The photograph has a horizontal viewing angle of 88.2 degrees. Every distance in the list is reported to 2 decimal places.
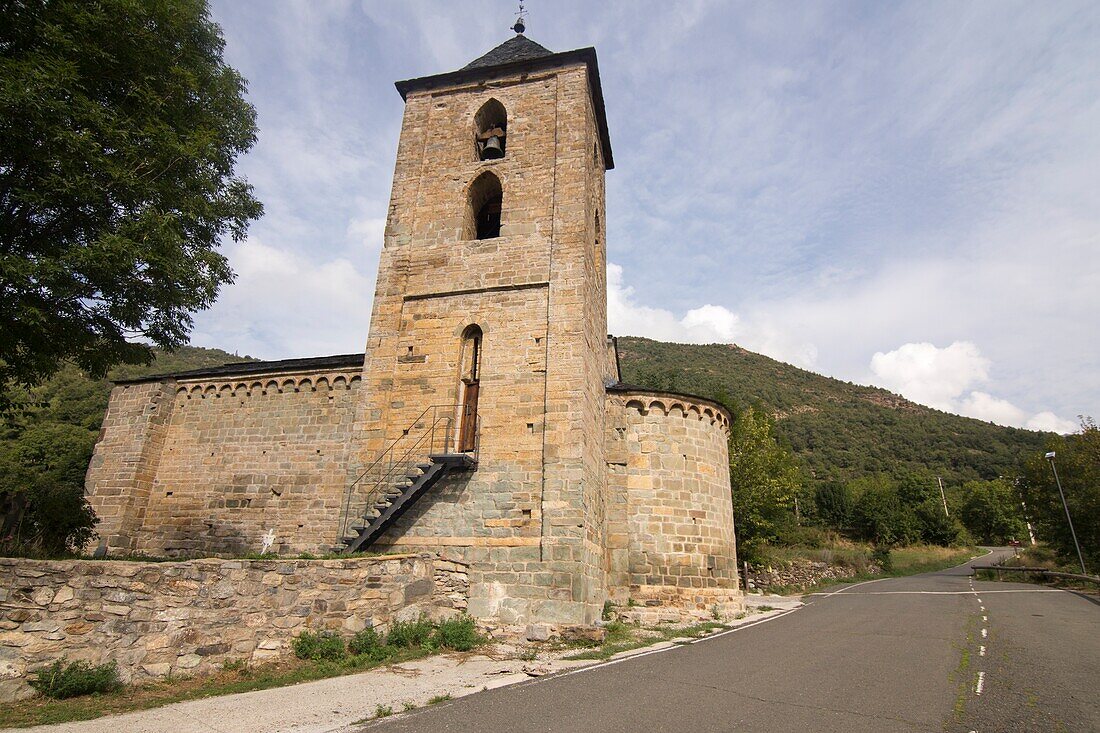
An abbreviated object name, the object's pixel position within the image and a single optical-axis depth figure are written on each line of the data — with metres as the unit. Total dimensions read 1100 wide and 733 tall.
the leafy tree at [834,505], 50.69
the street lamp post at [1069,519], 26.17
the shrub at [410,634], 9.22
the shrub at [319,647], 8.02
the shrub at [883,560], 36.19
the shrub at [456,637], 9.56
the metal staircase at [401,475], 11.45
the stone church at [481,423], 11.76
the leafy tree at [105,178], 8.23
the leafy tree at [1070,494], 27.77
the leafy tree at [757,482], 27.33
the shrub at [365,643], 8.57
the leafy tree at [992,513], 60.00
